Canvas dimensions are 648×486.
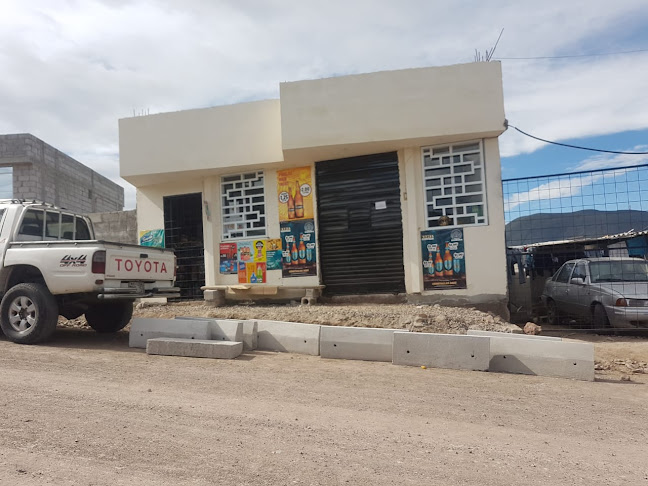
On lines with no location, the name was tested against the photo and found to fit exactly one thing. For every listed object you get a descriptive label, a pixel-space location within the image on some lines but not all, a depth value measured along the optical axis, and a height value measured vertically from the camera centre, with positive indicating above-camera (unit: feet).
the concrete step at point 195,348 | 21.74 -3.46
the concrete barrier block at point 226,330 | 23.43 -2.86
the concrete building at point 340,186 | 31.55 +6.52
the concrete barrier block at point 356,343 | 22.02 -3.60
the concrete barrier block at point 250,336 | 23.82 -3.24
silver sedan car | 29.55 -2.23
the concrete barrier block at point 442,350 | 20.56 -3.84
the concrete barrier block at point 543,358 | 19.75 -4.21
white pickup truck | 22.31 +0.33
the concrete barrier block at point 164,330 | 23.63 -2.76
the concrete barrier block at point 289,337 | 23.30 -3.37
